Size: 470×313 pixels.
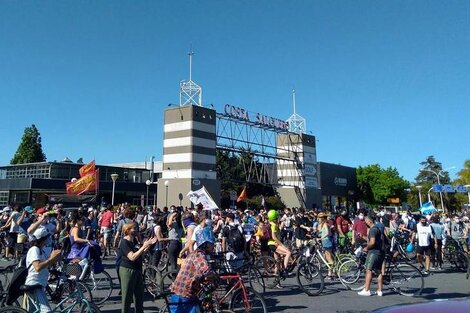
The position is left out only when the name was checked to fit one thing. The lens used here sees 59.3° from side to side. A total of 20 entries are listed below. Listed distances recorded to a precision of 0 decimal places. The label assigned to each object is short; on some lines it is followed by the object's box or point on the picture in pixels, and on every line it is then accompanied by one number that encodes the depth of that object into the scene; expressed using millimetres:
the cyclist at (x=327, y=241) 12213
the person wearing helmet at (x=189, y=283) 5359
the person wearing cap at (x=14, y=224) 15148
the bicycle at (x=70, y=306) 5746
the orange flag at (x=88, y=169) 36688
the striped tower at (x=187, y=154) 43656
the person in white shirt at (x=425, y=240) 14148
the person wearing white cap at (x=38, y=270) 5805
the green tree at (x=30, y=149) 71875
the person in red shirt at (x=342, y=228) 15664
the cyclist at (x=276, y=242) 10672
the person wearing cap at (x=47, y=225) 10203
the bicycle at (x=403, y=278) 9961
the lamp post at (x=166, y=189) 43344
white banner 22589
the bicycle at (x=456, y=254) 14300
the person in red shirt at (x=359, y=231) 13651
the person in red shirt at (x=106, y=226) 17859
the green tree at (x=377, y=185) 83812
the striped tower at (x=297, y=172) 58969
